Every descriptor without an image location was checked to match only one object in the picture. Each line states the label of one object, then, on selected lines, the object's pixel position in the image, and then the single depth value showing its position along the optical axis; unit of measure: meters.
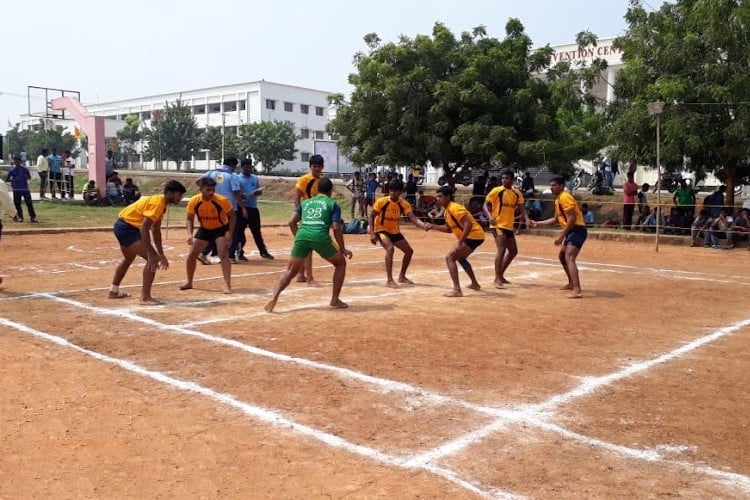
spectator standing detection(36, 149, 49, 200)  26.56
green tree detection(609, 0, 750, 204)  17.14
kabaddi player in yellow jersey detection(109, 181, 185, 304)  8.66
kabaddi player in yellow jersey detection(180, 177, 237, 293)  9.68
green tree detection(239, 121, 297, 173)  64.69
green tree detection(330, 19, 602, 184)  21.94
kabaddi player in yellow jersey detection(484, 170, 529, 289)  10.90
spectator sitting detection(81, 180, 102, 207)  26.03
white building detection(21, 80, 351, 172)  82.25
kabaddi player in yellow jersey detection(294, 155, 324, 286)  10.67
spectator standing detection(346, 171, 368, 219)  26.46
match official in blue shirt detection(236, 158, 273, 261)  13.32
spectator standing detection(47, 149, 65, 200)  26.85
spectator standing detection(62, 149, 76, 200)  27.54
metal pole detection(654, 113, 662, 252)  16.76
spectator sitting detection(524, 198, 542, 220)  22.28
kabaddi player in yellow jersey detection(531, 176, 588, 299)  10.11
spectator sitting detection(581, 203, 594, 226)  21.32
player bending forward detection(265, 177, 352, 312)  8.35
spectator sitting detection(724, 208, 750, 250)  17.52
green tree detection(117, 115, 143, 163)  78.69
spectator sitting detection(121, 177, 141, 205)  27.77
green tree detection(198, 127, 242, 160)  67.56
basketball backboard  30.45
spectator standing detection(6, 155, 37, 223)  19.33
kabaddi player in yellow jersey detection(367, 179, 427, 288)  10.70
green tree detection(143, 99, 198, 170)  69.44
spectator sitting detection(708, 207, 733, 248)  17.67
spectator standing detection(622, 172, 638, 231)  20.72
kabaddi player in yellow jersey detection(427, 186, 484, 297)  9.86
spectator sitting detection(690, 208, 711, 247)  17.94
